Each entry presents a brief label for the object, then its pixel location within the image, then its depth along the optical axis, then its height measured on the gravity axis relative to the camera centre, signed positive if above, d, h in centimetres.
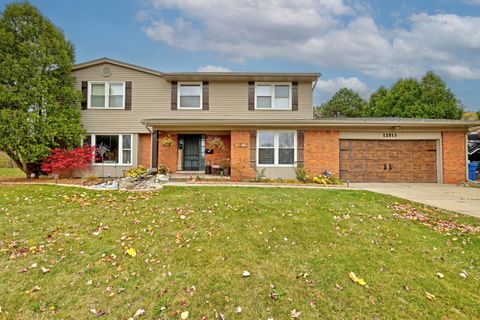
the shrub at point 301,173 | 1155 -52
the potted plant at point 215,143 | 1283 +103
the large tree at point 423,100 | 2580 +718
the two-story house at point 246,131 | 1180 +165
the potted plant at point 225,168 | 1245 -32
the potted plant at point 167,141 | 1238 +110
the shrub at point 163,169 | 1238 -39
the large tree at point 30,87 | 1031 +339
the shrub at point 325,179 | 1097 -78
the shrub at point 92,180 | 1039 -85
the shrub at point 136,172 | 1107 -50
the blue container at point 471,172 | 1278 -47
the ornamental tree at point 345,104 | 3669 +917
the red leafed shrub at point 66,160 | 1103 +5
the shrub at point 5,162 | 1945 -10
